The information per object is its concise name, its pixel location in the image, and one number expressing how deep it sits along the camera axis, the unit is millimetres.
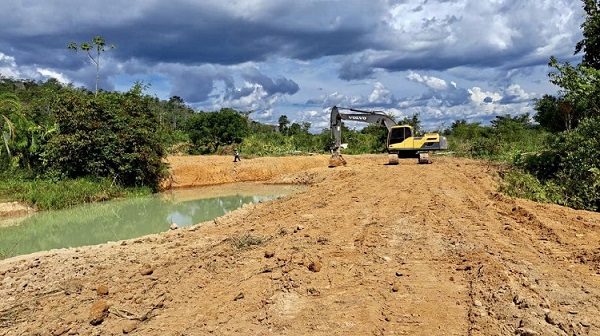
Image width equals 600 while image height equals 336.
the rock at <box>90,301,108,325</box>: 4949
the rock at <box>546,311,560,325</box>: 4196
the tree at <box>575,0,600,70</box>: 16094
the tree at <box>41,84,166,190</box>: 17484
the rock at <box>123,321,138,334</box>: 4757
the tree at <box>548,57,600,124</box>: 12586
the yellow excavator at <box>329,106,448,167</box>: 21094
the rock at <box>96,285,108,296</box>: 5742
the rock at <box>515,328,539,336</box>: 4004
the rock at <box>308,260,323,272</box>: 5922
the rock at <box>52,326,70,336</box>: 4787
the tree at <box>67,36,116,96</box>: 25064
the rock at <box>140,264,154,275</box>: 6453
